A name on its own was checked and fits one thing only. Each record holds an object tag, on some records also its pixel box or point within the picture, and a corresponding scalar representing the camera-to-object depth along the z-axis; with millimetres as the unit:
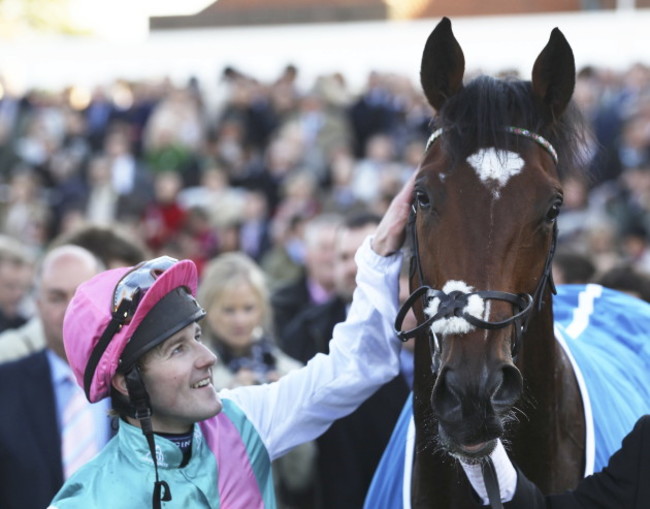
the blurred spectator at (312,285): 13586
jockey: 5656
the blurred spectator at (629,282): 11000
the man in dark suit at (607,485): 5430
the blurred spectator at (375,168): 23391
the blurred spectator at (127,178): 23797
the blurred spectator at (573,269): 11914
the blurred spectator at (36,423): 7711
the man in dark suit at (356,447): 9281
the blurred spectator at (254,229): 21453
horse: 5297
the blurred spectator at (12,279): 13812
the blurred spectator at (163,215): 22062
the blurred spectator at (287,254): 18750
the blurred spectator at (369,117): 26469
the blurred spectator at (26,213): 23594
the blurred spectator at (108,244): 10641
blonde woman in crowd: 9797
